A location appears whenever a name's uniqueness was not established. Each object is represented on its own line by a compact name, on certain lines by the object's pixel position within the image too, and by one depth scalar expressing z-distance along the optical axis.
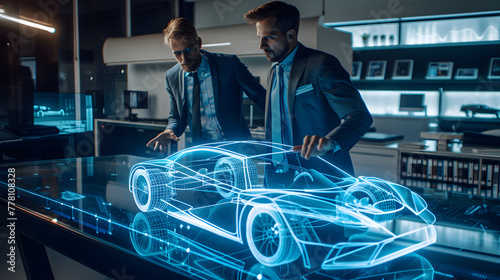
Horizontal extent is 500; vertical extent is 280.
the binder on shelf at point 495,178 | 3.34
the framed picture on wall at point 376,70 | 4.73
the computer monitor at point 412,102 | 4.51
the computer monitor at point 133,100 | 5.76
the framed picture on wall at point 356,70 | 4.84
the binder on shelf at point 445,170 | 3.59
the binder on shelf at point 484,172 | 3.38
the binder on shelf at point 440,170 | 3.62
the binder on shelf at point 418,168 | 3.69
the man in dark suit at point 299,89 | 1.62
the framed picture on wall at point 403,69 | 4.59
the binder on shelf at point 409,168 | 3.70
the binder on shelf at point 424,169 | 3.68
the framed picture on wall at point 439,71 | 4.37
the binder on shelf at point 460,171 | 3.52
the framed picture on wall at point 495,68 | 4.12
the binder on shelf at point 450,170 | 3.57
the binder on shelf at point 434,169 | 3.65
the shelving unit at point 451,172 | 3.38
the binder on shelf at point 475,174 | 3.44
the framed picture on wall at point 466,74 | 4.23
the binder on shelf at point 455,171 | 3.54
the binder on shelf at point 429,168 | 3.66
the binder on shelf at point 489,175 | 3.36
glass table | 0.88
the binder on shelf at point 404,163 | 3.71
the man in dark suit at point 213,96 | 2.28
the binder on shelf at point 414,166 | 3.69
